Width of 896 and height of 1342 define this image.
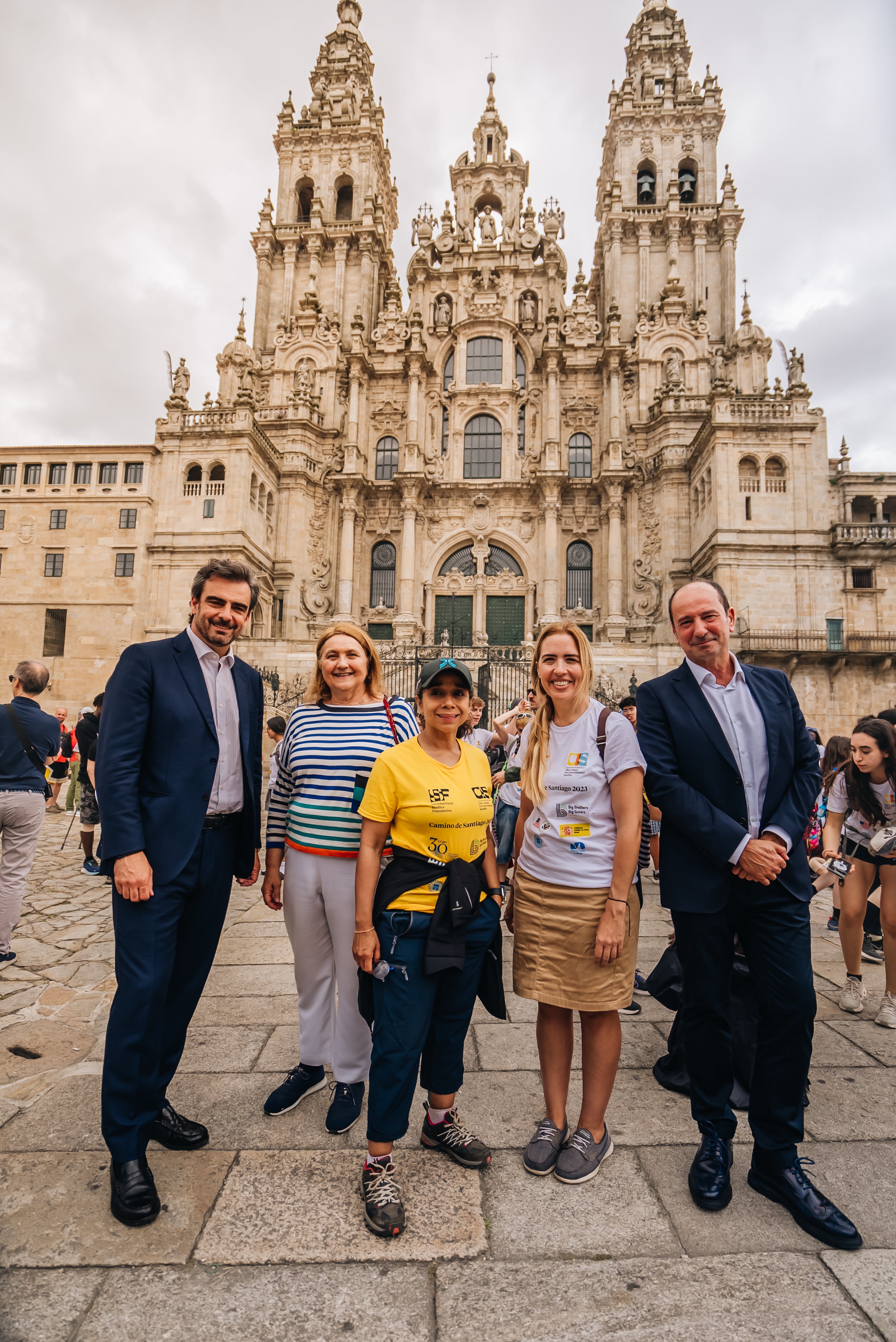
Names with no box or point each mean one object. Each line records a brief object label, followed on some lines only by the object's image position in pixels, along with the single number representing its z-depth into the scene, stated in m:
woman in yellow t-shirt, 2.75
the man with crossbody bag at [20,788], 5.41
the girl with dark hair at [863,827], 4.63
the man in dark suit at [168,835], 2.82
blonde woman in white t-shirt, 2.97
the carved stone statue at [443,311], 32.69
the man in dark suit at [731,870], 2.86
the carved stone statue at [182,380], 26.64
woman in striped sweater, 3.24
